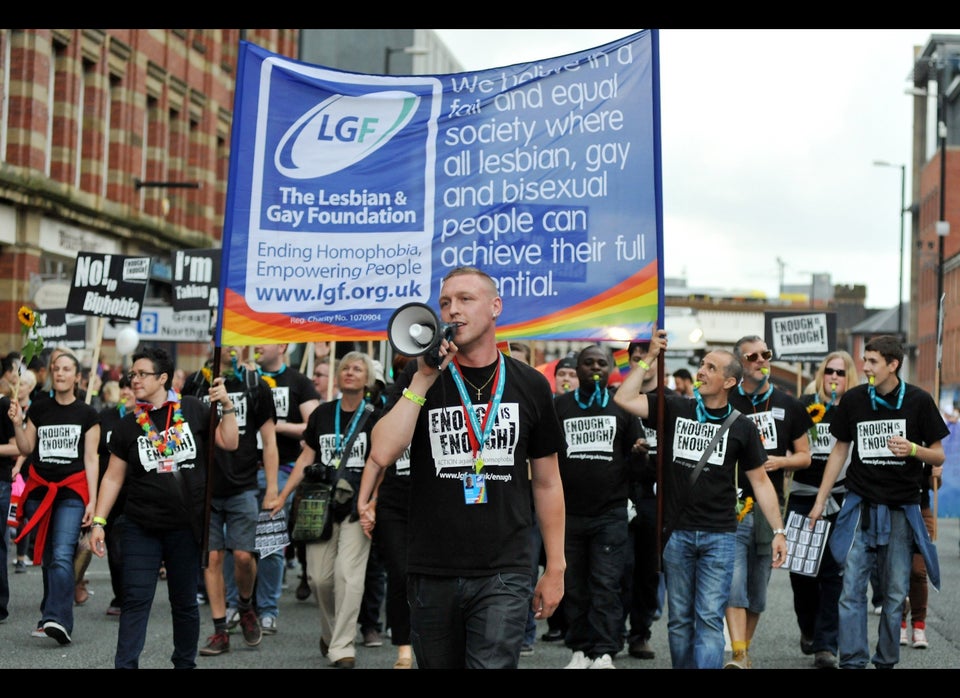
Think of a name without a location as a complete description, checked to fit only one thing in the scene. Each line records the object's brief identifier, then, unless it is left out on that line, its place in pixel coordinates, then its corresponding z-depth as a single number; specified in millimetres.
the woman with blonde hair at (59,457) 11031
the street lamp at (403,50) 37012
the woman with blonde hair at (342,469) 10469
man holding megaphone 5742
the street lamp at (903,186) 53000
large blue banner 8805
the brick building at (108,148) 30141
